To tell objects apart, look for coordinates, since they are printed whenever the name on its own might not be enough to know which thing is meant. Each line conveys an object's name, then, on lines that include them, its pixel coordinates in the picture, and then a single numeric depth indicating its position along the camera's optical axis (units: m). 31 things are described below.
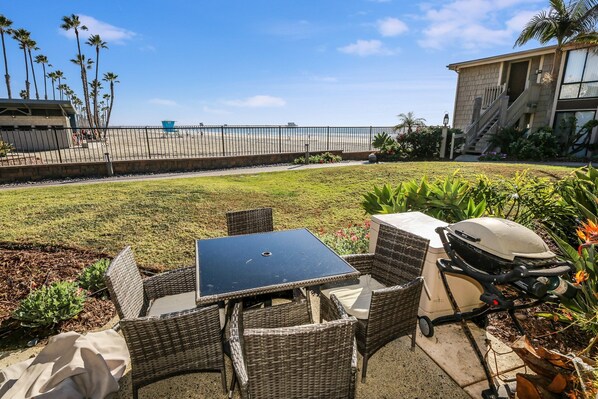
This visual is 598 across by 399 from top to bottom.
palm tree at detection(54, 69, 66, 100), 61.22
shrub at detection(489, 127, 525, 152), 14.16
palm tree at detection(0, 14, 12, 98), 30.58
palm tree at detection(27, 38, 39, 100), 35.69
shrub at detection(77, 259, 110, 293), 3.60
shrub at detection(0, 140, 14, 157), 11.53
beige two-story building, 14.37
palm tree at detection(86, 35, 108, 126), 37.41
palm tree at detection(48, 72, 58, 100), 61.31
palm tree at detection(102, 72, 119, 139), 43.84
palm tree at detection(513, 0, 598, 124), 12.67
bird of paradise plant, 1.91
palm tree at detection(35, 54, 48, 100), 49.96
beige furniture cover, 1.83
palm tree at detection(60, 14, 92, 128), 32.75
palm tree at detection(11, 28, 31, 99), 34.03
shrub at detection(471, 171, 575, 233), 3.52
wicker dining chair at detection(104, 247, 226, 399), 1.94
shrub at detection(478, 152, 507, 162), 13.50
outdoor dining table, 2.26
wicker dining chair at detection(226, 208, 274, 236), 3.79
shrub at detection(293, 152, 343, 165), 14.60
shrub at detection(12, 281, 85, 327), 2.86
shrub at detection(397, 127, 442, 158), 14.80
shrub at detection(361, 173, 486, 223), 3.73
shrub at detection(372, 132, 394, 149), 15.12
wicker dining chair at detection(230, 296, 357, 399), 1.57
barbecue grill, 1.76
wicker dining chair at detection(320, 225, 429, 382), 2.20
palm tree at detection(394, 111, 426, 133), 15.88
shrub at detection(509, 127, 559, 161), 12.89
